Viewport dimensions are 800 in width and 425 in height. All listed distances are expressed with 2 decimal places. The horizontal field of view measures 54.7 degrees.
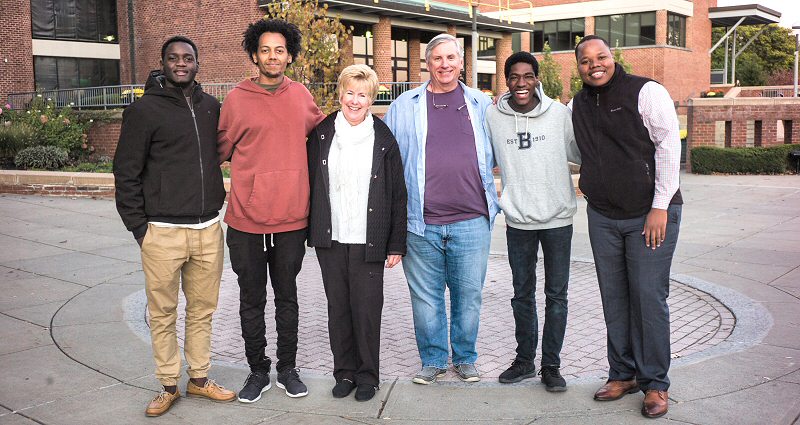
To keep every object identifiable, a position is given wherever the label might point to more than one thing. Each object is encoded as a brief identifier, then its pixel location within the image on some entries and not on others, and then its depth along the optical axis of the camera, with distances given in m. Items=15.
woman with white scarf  4.45
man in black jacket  4.18
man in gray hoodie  4.52
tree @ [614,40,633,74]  23.85
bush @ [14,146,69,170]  17.55
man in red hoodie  4.35
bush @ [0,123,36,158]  18.45
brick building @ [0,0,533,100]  26.36
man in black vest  4.11
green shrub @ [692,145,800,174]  20.92
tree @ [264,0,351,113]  16.14
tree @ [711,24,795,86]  65.56
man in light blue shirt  4.58
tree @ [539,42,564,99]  27.27
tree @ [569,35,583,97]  24.85
